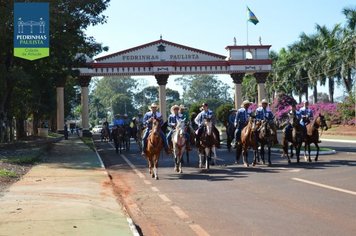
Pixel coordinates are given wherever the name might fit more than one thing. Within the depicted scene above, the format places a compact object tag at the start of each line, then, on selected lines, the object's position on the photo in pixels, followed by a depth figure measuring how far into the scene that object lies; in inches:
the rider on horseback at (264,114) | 762.5
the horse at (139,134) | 1092.0
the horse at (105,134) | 1760.8
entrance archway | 2017.7
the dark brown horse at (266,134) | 744.5
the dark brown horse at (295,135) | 770.8
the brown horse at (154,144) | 643.5
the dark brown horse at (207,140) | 715.4
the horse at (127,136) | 1173.1
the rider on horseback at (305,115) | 796.6
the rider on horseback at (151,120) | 657.0
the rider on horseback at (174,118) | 712.8
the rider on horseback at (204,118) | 728.3
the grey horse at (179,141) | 680.4
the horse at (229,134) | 1052.7
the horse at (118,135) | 1144.2
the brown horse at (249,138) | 745.0
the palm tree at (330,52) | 2215.8
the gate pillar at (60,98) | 2053.4
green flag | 1979.6
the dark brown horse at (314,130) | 788.0
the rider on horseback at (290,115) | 769.6
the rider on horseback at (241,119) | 794.8
